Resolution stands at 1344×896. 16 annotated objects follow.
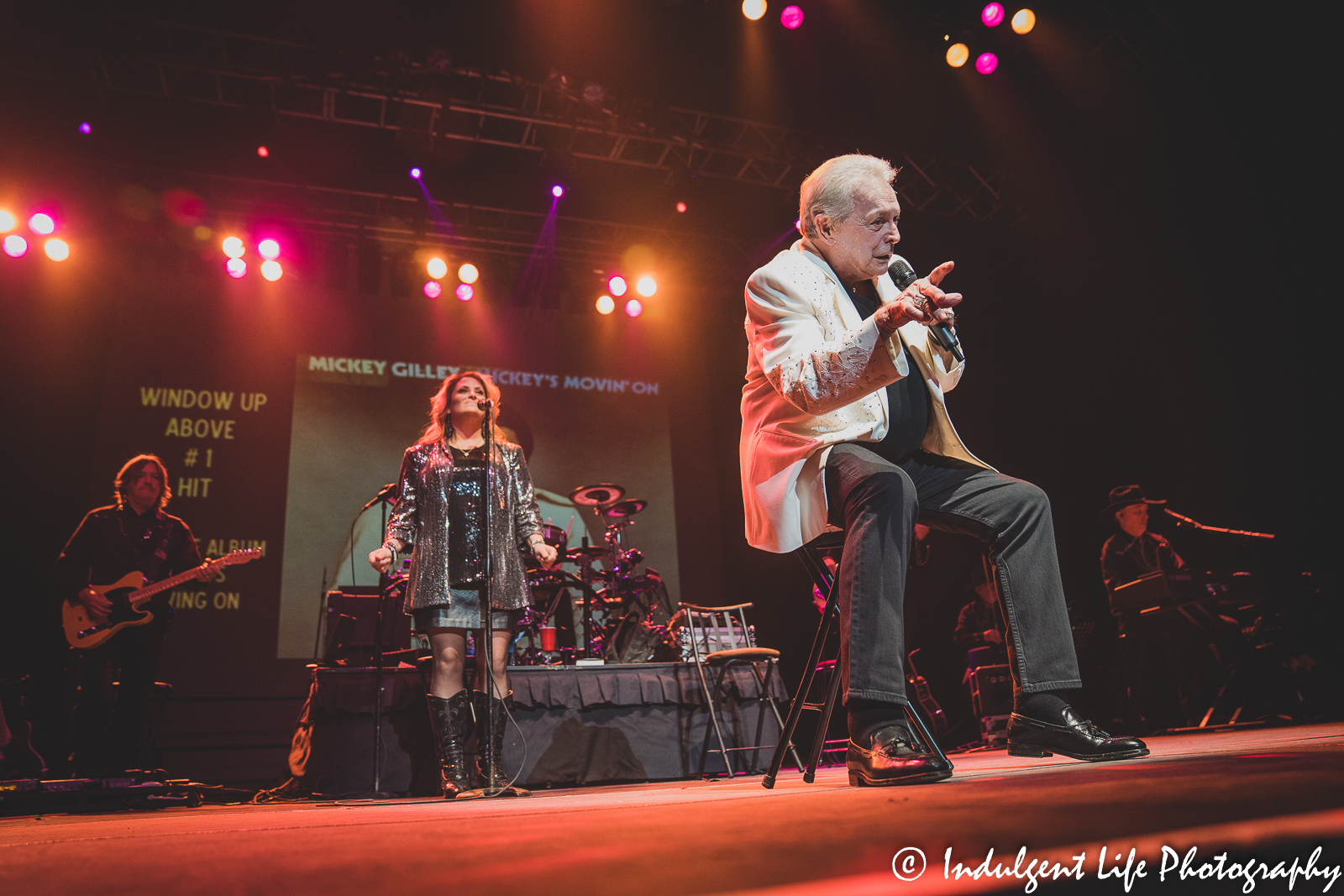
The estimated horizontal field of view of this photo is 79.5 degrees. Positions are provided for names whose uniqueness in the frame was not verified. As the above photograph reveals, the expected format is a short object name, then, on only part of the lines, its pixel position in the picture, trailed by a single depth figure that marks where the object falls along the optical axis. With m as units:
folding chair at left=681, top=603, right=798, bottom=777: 4.35
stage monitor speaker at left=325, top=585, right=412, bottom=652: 4.99
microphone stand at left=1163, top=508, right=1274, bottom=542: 5.09
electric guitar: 4.62
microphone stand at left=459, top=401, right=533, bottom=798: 2.90
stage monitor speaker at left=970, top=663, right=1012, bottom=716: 5.69
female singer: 3.24
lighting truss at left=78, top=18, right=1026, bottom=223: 5.90
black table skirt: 4.08
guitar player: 4.40
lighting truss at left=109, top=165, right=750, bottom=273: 7.25
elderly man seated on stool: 1.56
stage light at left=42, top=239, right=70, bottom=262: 6.88
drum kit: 5.83
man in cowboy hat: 5.85
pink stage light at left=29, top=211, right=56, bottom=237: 6.75
